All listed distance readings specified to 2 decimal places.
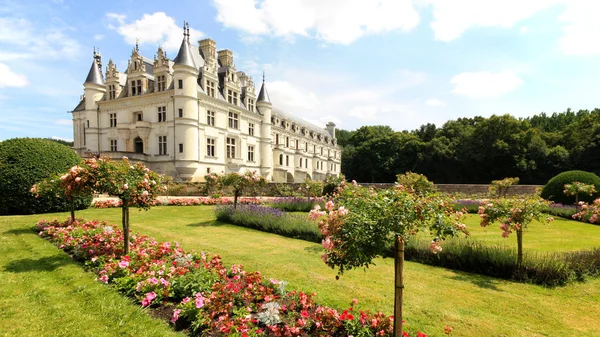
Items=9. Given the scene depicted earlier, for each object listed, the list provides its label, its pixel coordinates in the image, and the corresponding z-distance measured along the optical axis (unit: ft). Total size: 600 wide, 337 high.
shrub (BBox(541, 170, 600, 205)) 57.57
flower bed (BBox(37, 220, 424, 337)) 12.38
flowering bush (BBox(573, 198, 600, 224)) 30.91
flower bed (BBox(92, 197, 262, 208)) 60.55
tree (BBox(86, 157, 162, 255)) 20.52
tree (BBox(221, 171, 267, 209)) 45.01
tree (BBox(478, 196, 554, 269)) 21.72
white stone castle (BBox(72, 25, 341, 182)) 94.02
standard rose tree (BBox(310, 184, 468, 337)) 10.33
